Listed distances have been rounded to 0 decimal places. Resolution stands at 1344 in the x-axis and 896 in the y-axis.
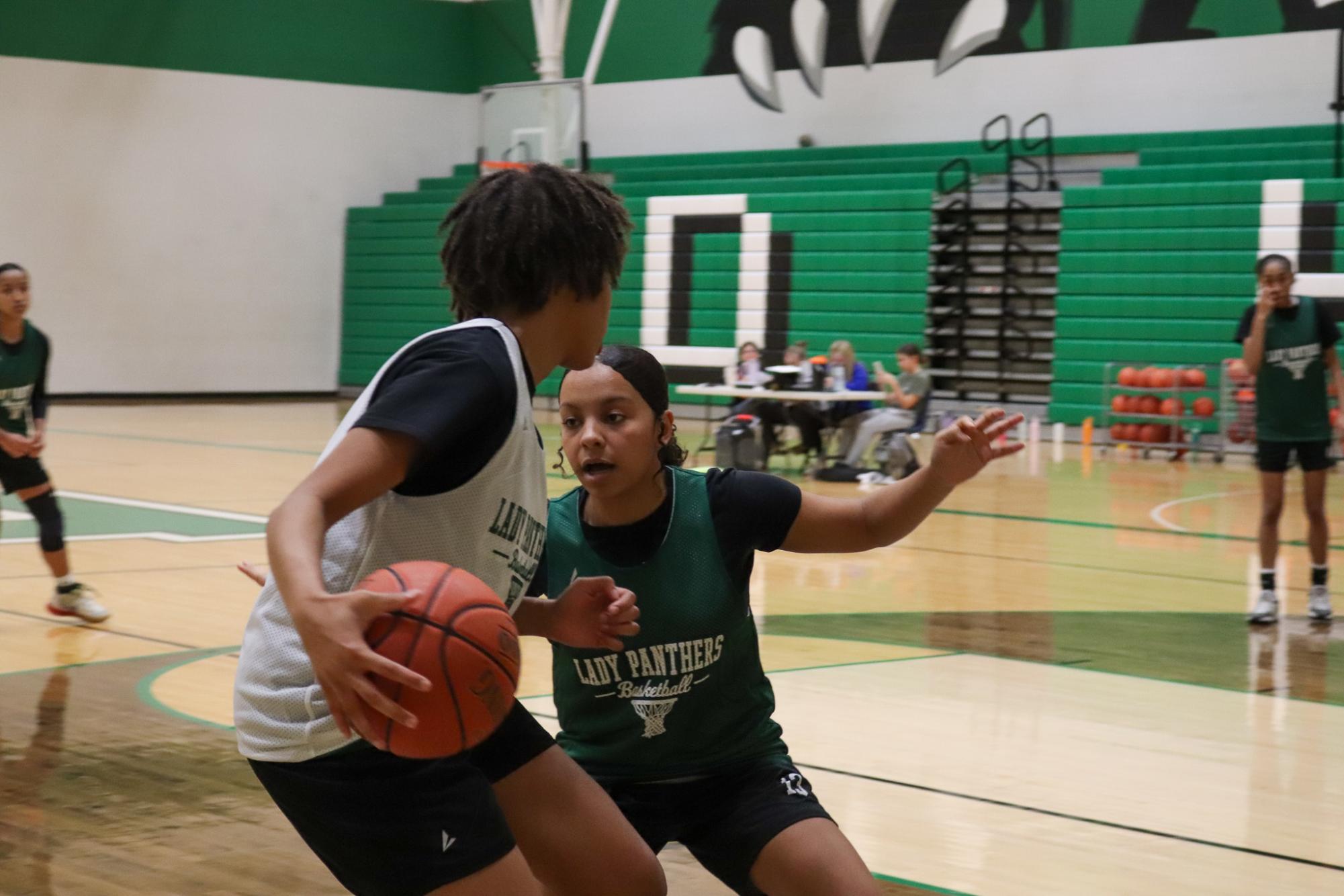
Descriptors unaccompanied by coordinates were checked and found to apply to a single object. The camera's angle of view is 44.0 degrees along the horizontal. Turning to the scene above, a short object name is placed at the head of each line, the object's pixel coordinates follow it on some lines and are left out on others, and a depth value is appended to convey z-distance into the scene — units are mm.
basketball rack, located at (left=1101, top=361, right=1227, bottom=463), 16812
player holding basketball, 1972
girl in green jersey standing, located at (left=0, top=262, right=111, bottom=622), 7281
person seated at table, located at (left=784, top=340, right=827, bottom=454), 14203
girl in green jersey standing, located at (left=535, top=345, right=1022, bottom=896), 2969
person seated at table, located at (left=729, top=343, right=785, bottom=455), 14938
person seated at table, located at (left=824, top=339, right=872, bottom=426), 14695
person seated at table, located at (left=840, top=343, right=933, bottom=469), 14180
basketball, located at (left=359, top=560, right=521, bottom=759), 2078
